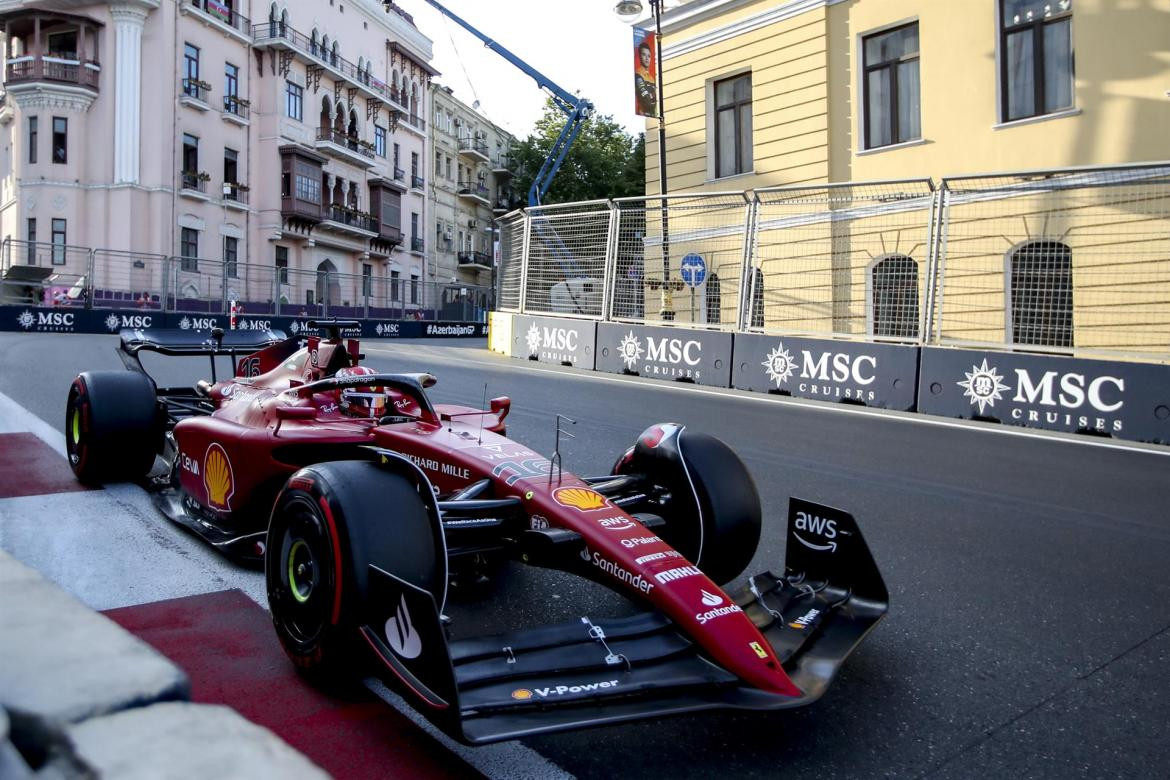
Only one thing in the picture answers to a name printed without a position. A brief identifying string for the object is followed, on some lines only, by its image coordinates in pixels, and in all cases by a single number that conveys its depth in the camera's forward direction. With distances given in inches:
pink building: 1047.0
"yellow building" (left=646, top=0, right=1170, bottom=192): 483.8
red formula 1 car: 83.4
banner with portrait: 705.2
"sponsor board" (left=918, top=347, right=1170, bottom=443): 296.8
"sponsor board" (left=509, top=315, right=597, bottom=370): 504.7
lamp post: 710.4
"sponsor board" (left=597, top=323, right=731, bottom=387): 431.5
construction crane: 1181.1
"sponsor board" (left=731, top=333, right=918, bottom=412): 359.9
